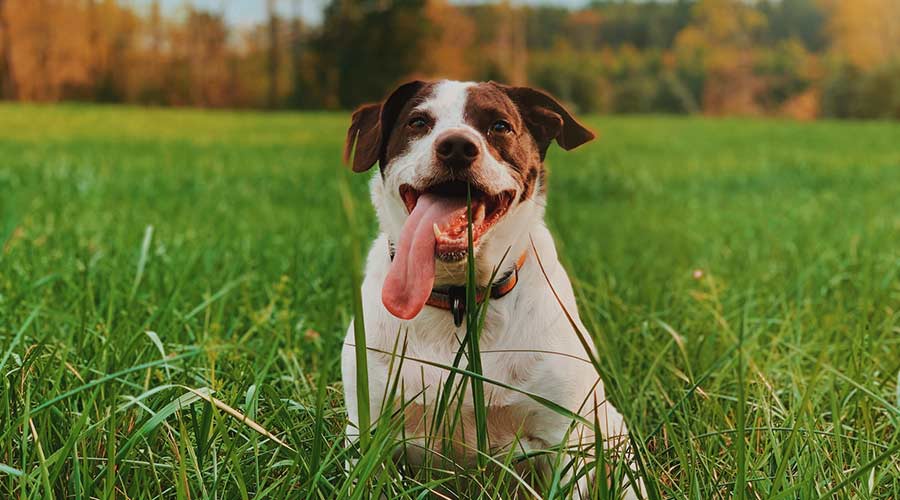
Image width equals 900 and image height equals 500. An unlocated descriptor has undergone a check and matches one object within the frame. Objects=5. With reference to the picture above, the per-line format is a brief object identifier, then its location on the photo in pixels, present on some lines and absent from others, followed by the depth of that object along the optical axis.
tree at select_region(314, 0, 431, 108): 37.47
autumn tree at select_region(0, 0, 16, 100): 34.59
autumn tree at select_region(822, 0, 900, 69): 40.09
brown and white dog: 2.19
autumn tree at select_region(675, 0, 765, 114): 42.22
